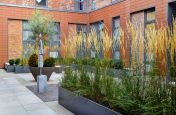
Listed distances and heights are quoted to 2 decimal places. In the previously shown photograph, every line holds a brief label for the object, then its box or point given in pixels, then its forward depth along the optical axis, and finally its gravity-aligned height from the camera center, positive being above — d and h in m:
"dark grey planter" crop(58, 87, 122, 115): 2.17 -0.69
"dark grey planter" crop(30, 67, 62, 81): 4.91 -0.37
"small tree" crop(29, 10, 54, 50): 8.02 +1.64
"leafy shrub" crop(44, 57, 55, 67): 5.11 -0.11
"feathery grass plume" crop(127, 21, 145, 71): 2.05 +0.17
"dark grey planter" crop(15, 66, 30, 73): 7.10 -0.44
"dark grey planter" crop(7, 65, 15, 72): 7.40 -0.42
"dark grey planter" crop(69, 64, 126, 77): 2.12 -0.18
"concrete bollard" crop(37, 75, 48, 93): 3.88 -0.60
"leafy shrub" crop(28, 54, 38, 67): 5.14 -0.08
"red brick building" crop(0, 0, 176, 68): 6.78 +2.15
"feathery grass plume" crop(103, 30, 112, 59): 2.53 +0.20
